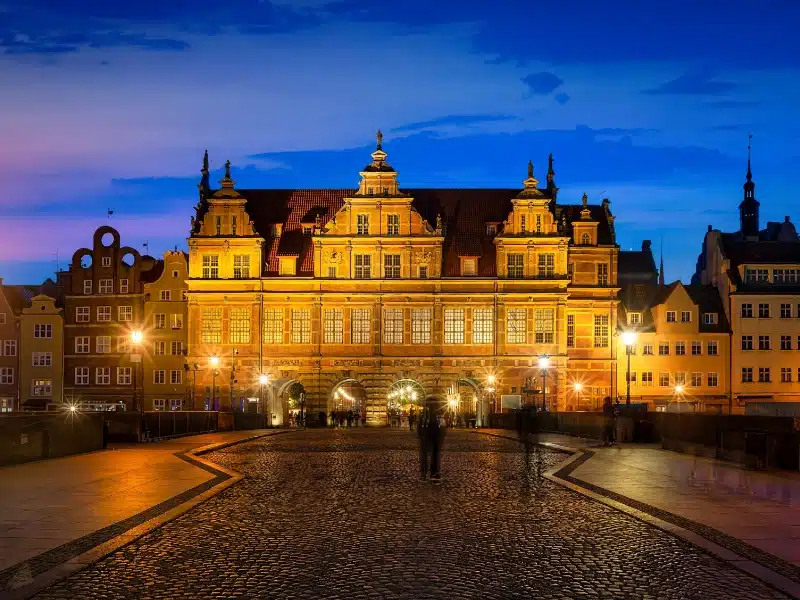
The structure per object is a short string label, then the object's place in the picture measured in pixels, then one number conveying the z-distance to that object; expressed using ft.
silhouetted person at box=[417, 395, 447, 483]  75.46
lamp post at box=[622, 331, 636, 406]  142.41
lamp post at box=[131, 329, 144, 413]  126.39
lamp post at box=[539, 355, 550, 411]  198.49
